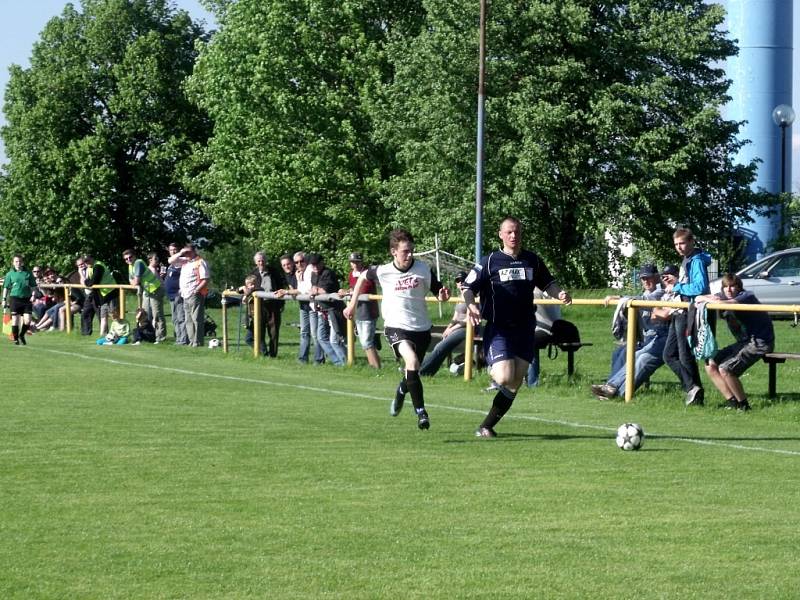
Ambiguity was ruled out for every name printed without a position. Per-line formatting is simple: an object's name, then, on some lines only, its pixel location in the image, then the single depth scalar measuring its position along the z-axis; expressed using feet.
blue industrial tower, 191.01
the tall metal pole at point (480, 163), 121.78
